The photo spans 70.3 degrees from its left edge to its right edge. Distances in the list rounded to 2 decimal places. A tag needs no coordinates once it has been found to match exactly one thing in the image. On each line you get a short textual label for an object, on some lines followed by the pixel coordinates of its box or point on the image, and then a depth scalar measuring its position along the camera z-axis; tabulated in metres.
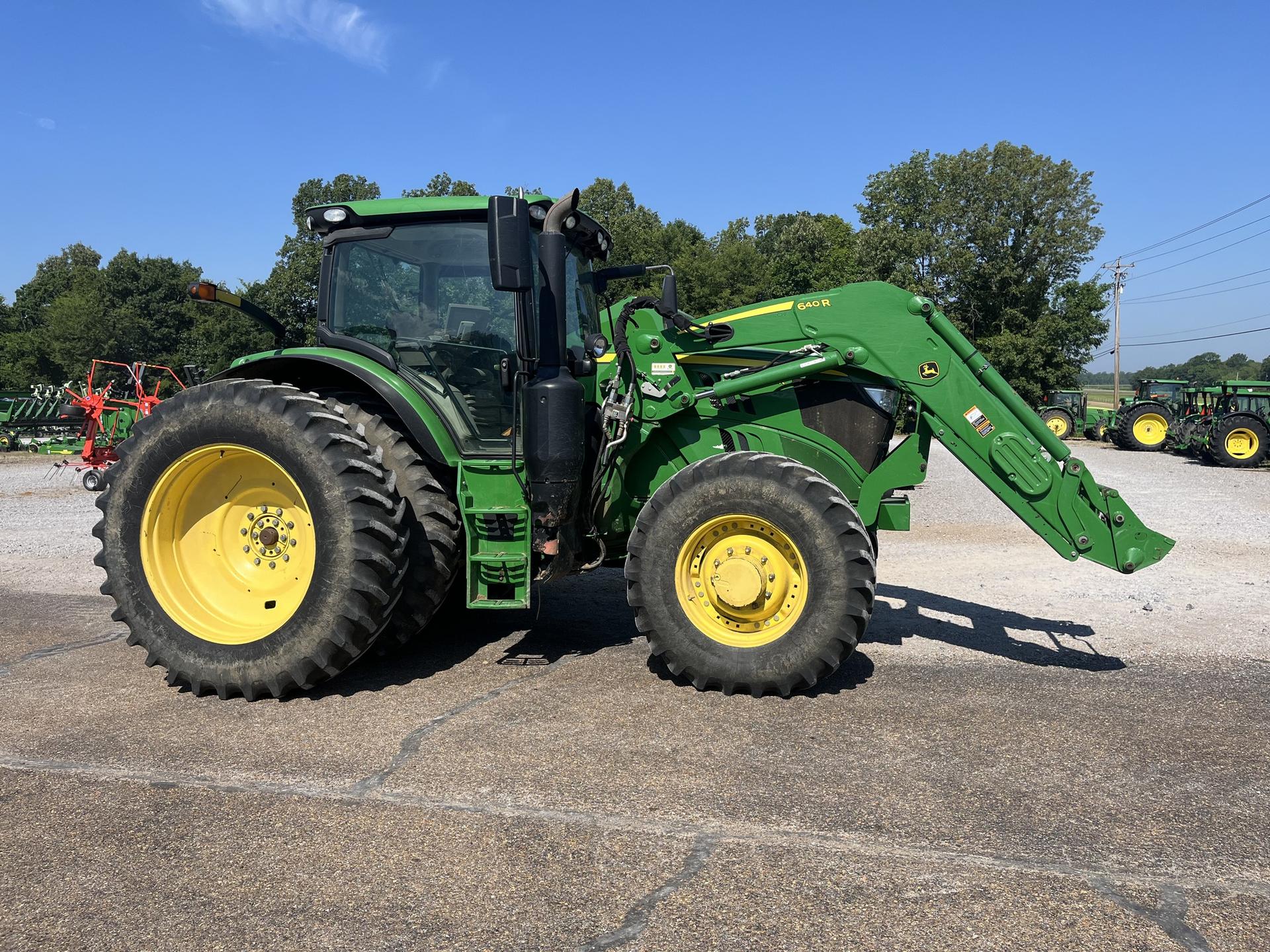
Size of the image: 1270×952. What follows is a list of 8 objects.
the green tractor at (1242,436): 21.08
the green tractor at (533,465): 4.44
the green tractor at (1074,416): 30.69
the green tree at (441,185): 48.21
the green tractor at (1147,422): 26.38
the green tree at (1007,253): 40.38
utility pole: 49.47
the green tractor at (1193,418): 22.77
